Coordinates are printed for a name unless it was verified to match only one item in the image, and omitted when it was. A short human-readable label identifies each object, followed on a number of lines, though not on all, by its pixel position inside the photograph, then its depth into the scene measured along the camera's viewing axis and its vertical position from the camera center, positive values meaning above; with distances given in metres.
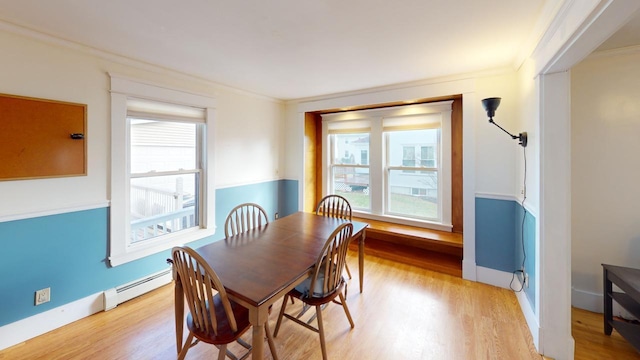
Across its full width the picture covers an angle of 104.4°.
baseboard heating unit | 2.29 -1.09
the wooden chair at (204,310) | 1.26 -0.69
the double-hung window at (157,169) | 2.36 +0.11
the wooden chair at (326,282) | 1.65 -0.74
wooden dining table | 1.27 -0.55
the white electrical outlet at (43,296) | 1.95 -0.93
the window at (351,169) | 4.02 +0.16
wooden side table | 1.67 -0.88
